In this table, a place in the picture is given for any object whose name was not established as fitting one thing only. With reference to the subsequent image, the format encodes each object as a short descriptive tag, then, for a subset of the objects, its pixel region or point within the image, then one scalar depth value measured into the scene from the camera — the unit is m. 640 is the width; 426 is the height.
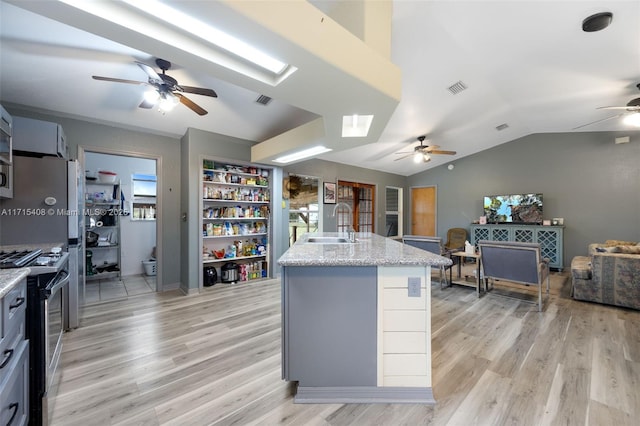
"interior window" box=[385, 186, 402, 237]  7.55
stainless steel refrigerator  2.34
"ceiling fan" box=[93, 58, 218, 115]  2.30
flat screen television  5.85
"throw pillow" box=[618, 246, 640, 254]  3.29
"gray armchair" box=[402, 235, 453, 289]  3.86
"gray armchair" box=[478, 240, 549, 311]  3.17
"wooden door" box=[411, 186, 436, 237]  7.64
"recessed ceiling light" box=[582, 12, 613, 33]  2.31
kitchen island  1.70
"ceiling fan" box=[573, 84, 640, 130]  3.56
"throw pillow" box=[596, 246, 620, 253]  3.40
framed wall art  5.90
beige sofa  3.11
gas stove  1.52
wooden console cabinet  5.49
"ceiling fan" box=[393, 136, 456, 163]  5.10
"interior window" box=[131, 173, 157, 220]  4.95
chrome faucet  2.73
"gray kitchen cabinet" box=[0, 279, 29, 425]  1.05
